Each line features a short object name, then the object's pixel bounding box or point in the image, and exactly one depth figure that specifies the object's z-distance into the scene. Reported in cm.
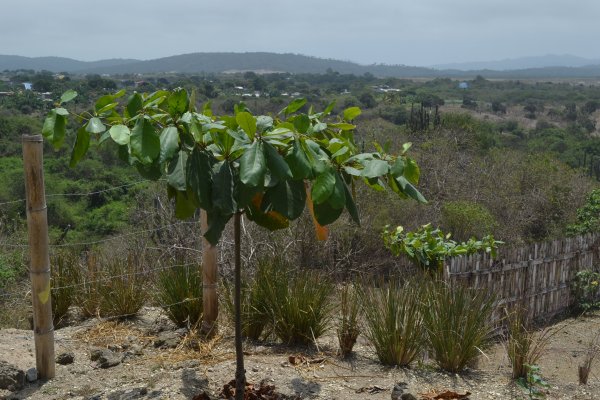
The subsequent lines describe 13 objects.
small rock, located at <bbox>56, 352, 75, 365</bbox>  507
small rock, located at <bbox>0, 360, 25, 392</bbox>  458
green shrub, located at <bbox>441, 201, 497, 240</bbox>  1272
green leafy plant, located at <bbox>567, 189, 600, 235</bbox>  1146
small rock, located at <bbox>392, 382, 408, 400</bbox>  415
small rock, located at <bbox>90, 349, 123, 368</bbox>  503
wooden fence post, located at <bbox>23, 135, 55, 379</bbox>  460
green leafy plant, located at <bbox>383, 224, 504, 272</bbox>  741
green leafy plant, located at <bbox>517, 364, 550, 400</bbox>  441
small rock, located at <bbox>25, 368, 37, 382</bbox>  473
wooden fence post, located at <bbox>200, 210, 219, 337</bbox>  548
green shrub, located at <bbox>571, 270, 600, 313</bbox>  966
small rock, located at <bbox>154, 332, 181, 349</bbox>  539
